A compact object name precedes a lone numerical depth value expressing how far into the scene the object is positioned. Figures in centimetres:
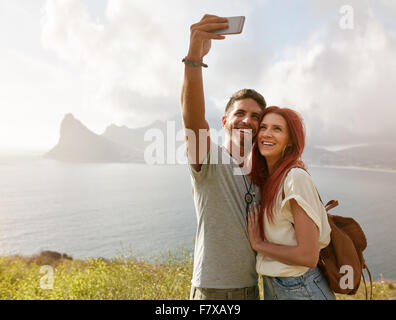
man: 208
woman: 202
